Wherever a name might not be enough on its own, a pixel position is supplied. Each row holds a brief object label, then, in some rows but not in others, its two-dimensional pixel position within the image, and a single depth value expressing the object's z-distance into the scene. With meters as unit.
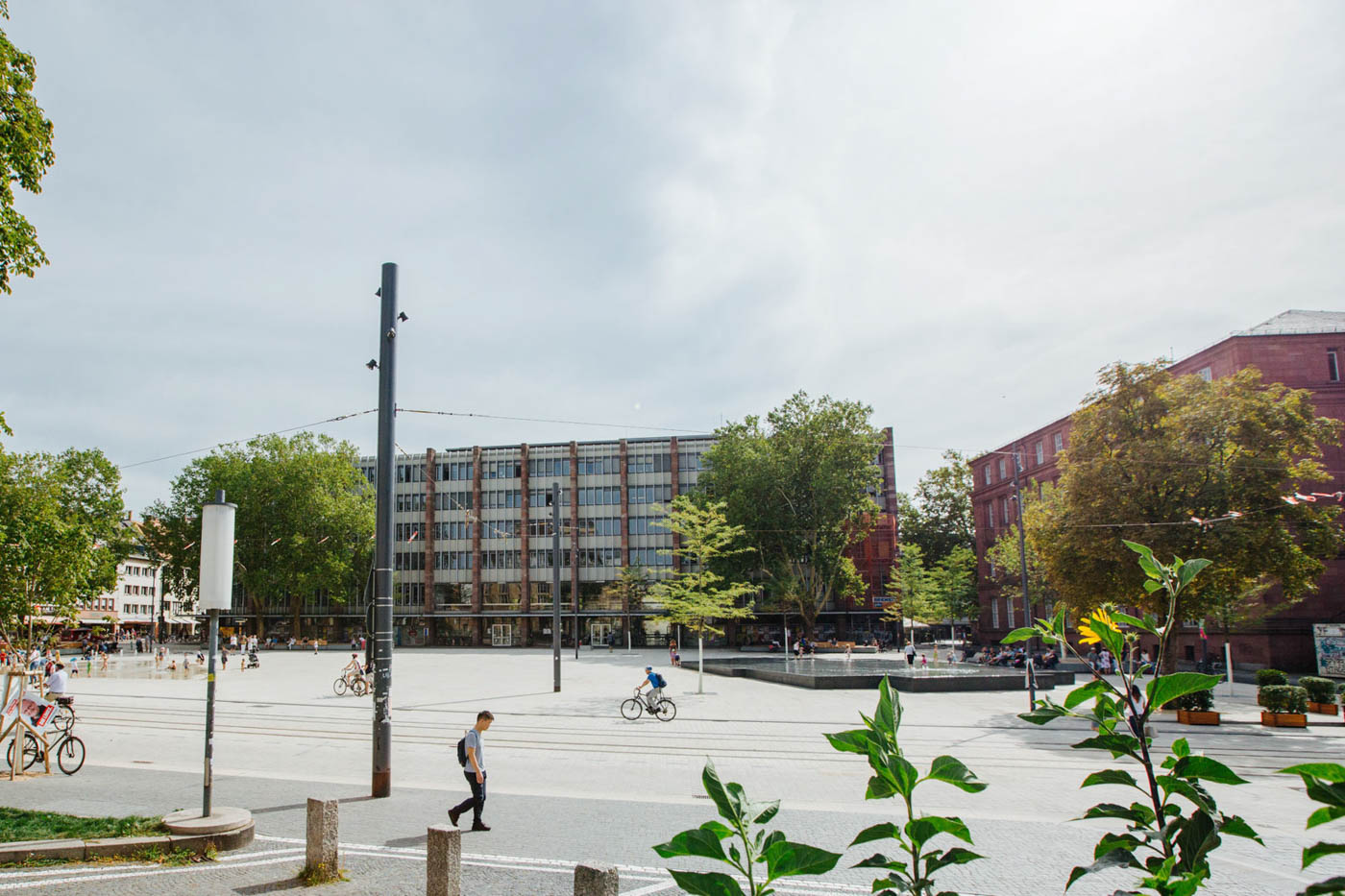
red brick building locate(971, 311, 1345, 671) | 37.47
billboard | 30.77
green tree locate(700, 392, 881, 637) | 58.19
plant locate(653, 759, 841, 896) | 1.67
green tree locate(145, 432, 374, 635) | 66.81
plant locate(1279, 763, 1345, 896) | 1.31
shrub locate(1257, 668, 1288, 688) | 23.31
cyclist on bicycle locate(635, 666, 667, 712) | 22.50
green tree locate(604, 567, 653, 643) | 71.62
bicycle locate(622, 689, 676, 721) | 22.70
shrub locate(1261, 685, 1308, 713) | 21.86
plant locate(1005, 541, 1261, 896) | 1.66
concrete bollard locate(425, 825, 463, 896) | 7.03
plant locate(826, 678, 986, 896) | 1.81
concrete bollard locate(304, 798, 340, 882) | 8.09
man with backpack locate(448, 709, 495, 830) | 10.45
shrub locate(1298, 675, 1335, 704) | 23.58
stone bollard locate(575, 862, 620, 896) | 4.23
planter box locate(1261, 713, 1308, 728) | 21.62
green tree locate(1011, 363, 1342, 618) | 23.30
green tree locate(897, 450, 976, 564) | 83.56
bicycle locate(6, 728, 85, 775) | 14.53
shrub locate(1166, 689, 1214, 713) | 22.00
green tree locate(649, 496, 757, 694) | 33.41
